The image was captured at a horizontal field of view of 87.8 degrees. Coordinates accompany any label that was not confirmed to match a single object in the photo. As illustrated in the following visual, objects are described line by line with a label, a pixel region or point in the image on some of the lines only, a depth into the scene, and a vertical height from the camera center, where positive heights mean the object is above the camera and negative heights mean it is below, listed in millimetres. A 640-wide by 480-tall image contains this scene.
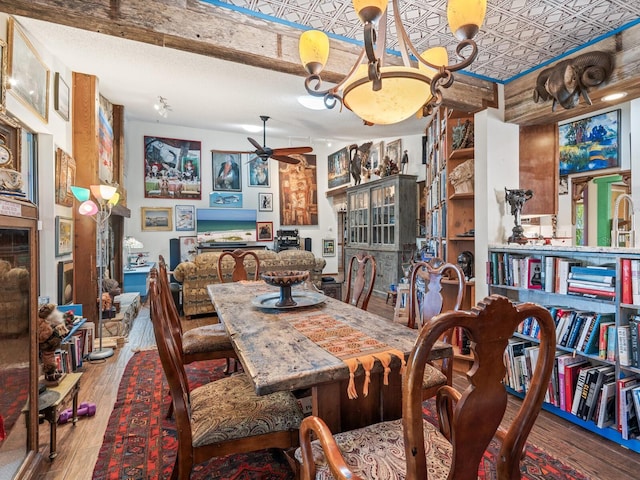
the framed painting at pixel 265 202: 8727 +967
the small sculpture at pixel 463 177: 2908 +542
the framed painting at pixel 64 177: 3188 +627
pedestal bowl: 1929 -252
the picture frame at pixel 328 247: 9273 -241
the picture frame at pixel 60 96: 3254 +1455
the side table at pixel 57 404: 1656 -859
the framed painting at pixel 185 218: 7898 +502
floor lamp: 3129 +338
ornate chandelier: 1276 +724
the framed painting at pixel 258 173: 8609 +1700
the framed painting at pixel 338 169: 8203 +1810
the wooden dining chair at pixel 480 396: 648 -331
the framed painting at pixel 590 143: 3887 +1161
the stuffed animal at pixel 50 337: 1974 -621
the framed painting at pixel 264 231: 8656 +199
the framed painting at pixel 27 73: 2416 +1334
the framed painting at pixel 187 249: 7765 -237
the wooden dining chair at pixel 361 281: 2344 -315
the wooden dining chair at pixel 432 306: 1566 -364
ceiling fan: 5144 +1421
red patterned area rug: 1583 -1123
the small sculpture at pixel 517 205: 2523 +252
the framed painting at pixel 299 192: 8930 +1254
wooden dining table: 1070 -421
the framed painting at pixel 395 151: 6051 +1635
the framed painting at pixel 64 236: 3240 +35
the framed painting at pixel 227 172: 8258 +1677
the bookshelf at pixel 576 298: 1823 -393
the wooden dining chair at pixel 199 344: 1953 -646
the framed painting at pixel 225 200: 8234 +985
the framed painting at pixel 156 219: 7590 +466
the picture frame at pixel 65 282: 3254 -440
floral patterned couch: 4398 -504
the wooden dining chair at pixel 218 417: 1120 -682
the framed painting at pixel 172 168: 7621 +1664
